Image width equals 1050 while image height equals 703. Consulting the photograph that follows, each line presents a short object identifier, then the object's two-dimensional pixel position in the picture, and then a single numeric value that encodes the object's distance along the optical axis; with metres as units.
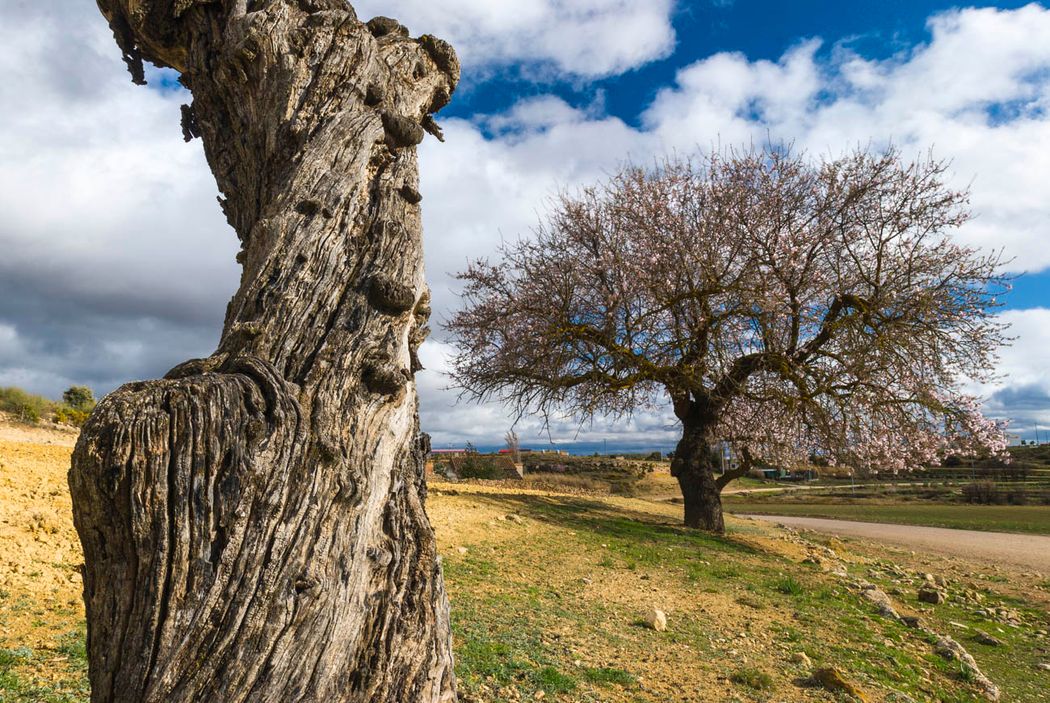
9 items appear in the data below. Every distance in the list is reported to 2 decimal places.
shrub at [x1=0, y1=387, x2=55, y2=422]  21.36
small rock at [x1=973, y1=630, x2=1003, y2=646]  7.91
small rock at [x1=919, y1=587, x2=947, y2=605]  9.92
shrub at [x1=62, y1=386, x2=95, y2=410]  27.30
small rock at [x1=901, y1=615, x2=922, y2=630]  8.24
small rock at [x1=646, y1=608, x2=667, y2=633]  6.81
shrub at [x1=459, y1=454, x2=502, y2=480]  24.75
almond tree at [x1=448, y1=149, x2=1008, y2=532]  12.80
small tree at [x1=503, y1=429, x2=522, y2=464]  29.36
